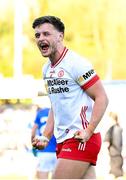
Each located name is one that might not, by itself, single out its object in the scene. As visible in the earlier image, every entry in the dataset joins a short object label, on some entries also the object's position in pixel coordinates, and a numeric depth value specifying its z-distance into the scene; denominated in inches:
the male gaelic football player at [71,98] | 278.6
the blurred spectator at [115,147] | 634.7
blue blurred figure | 562.7
